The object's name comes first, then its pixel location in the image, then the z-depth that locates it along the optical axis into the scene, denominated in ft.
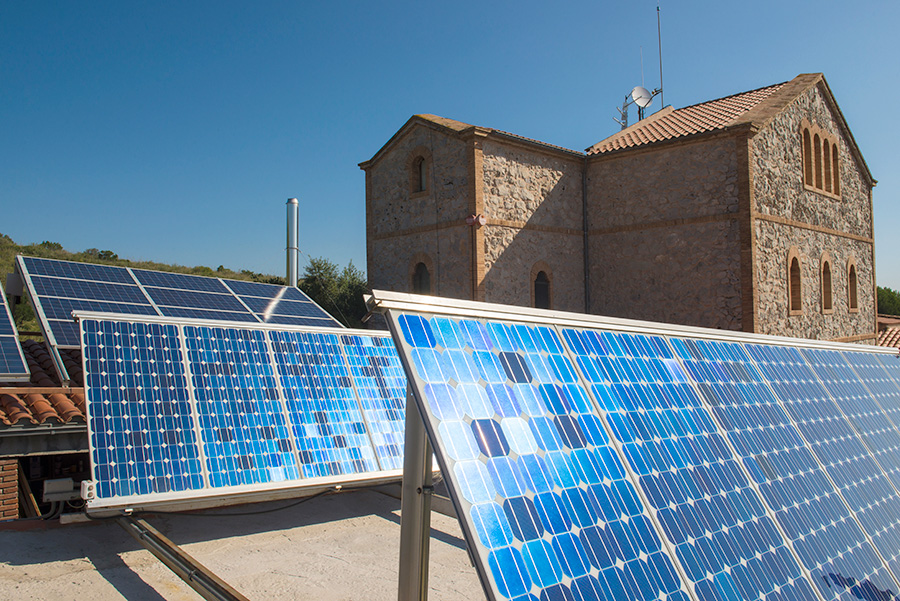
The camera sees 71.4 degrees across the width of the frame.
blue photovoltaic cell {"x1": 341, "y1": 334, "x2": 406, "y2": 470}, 19.97
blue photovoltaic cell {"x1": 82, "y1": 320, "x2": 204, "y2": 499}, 15.20
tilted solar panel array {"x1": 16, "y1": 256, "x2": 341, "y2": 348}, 30.01
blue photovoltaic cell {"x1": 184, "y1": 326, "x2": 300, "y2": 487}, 16.75
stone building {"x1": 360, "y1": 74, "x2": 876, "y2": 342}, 57.31
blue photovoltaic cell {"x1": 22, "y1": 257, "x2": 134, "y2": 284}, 34.71
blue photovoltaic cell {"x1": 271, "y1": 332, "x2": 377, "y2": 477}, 18.43
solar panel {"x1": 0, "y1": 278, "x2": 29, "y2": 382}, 25.30
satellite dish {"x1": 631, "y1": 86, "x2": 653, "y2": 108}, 86.63
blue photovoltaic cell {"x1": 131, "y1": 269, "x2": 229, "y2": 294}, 38.60
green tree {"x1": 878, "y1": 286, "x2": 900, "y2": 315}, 144.25
